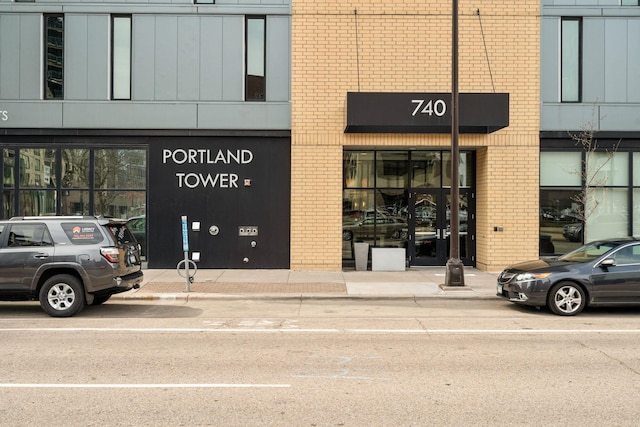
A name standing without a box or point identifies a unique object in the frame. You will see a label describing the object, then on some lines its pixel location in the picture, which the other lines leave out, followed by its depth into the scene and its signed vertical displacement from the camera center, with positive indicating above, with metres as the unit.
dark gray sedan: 10.41 -1.15
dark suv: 10.10 -0.78
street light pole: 13.13 +0.86
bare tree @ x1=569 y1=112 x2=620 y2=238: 16.45 +1.44
